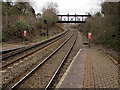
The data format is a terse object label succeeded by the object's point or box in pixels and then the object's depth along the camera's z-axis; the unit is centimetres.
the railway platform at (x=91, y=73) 953
